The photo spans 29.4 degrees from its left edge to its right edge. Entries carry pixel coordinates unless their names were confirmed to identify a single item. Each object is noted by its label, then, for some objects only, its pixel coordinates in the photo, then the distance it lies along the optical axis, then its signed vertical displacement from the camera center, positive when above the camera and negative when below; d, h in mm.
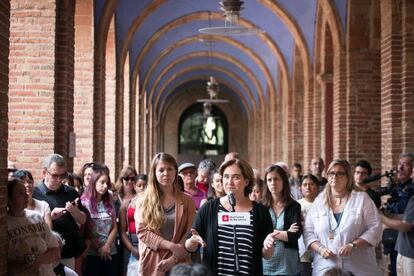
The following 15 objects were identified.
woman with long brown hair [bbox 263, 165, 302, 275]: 5859 -535
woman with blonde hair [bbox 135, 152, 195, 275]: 5371 -485
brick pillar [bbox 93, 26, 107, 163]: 13812 +966
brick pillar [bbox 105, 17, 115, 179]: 17203 +1012
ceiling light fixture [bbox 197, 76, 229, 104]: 25906 +2061
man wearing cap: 7664 -301
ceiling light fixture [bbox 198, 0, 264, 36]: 11430 +2047
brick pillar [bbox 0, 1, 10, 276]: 5594 +288
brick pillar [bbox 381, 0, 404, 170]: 10609 +891
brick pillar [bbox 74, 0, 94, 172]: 13492 +1179
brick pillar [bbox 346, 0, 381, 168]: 13938 +956
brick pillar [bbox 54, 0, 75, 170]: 10000 +960
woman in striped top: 4961 -526
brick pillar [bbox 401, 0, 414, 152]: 10258 +985
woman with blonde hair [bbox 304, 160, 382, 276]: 5668 -566
